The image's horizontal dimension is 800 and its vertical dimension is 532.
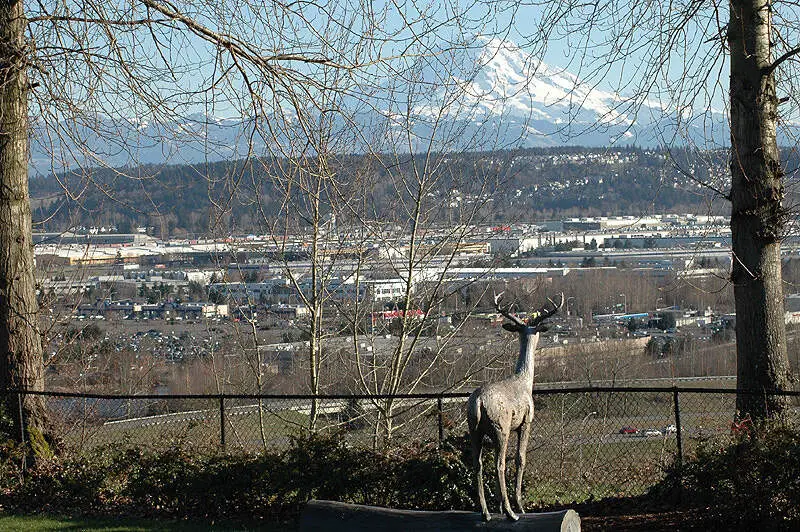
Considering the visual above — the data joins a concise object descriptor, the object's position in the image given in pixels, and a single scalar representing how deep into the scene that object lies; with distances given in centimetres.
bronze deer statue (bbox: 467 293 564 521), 1191
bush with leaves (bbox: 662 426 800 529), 1339
